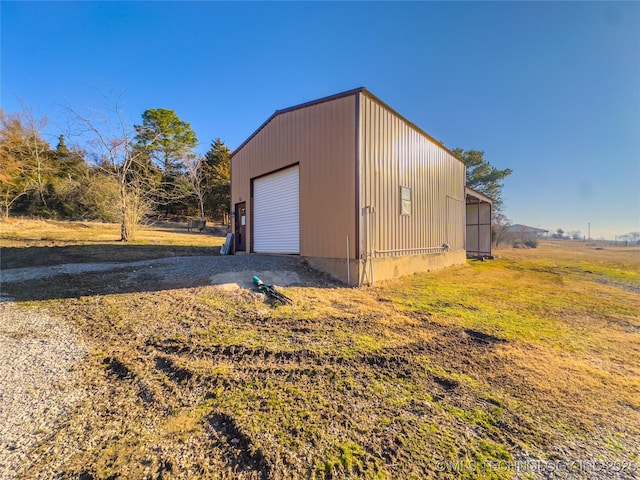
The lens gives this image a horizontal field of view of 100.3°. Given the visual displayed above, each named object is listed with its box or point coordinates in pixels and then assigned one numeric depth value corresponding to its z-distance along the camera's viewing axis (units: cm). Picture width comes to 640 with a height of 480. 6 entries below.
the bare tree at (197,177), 2864
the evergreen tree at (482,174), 2928
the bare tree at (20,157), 1925
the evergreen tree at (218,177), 2740
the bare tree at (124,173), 1377
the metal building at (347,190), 695
